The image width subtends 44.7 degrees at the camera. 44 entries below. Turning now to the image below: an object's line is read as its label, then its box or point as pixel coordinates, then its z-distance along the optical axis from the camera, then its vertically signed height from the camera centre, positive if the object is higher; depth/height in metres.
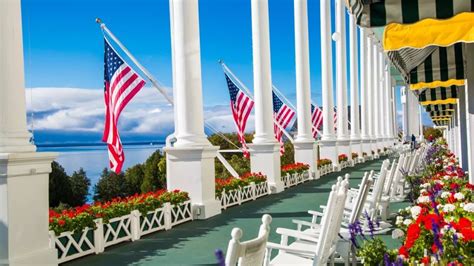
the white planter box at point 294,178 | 17.41 -1.38
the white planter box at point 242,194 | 12.65 -1.35
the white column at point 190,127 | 11.46 +0.26
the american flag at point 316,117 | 26.09 +0.80
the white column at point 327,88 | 24.83 +2.04
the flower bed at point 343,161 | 26.27 -1.28
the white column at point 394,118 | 63.41 +1.51
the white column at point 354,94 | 32.44 +2.25
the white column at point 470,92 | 6.31 +0.40
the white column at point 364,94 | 36.25 +2.46
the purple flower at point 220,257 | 1.51 -0.31
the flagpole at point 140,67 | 12.15 +1.64
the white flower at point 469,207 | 4.73 -0.65
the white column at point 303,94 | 20.39 +1.51
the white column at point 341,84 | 28.39 +2.54
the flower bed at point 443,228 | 3.75 -0.75
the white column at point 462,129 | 10.76 -0.01
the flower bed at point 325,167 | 22.28 -1.29
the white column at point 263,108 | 15.94 +0.82
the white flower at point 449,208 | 4.97 -0.68
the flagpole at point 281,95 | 22.49 +1.66
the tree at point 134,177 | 30.32 -1.90
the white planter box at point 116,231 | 7.65 -1.34
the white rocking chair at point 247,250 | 2.91 -0.60
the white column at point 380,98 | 41.84 +2.45
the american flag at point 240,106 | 17.11 +0.95
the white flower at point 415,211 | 5.06 -0.71
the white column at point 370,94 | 37.34 +2.55
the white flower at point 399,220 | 5.45 -0.85
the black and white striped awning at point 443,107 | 16.72 +0.66
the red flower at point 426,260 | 3.71 -0.84
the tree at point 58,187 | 20.83 -1.53
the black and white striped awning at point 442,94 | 11.52 +0.74
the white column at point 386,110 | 45.53 +1.78
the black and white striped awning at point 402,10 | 3.81 +0.81
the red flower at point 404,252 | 4.16 -0.88
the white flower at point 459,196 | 5.65 -0.66
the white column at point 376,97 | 39.62 +2.44
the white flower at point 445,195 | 6.16 -0.71
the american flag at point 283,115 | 21.06 +0.77
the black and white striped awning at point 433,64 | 7.75 +0.93
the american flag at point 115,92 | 10.33 +0.94
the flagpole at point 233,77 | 18.39 +1.97
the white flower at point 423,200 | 5.98 -0.72
